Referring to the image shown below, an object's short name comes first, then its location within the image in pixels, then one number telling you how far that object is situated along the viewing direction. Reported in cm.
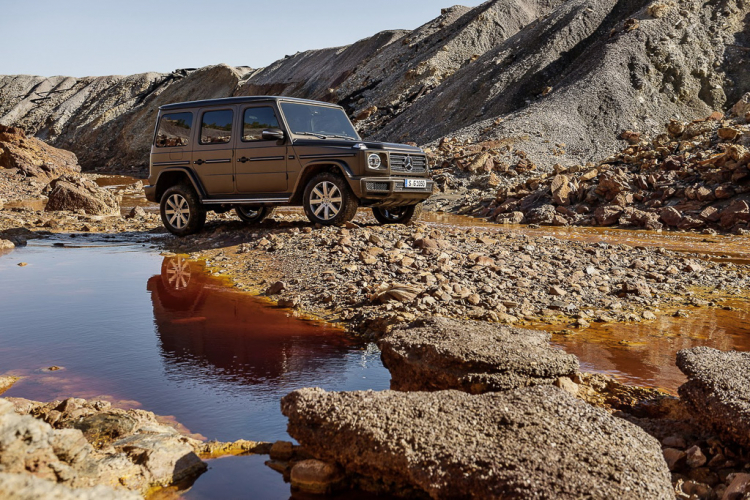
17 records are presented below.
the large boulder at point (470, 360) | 404
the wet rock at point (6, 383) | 462
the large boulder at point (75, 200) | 1758
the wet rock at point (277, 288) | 792
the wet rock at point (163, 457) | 329
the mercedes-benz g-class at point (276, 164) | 1023
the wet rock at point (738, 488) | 282
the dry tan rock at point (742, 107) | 2173
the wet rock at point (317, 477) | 319
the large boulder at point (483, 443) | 268
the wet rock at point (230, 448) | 364
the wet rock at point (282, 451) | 356
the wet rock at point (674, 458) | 333
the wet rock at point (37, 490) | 204
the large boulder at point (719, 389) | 344
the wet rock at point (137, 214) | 1712
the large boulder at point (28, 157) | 2788
